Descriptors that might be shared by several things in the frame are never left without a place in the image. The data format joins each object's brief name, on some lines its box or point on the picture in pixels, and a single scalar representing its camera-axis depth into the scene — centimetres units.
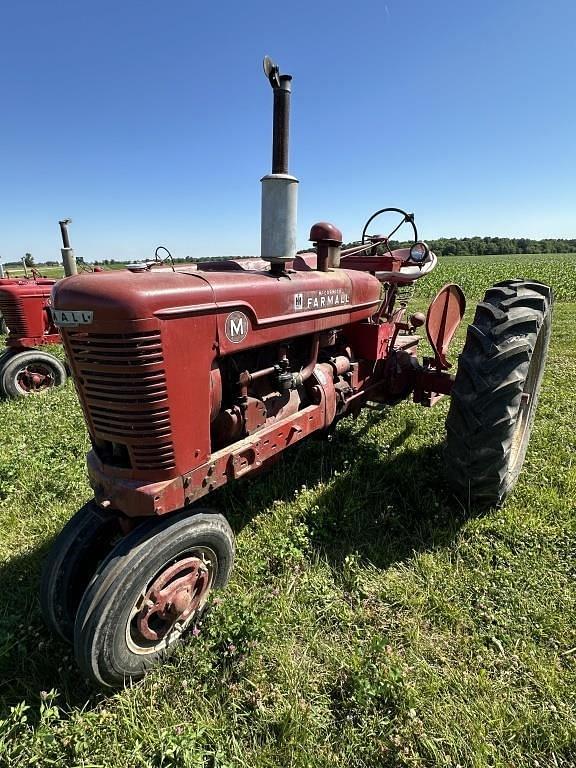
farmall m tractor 170
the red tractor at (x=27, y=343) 570
